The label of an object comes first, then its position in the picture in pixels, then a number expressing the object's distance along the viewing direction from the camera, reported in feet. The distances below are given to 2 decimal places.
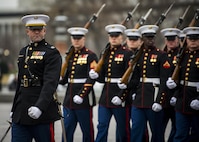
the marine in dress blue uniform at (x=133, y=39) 61.61
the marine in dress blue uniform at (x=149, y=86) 55.89
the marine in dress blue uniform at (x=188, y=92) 52.98
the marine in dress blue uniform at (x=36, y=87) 43.45
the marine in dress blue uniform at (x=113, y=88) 57.55
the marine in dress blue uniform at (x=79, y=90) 57.33
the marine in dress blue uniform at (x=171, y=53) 58.81
